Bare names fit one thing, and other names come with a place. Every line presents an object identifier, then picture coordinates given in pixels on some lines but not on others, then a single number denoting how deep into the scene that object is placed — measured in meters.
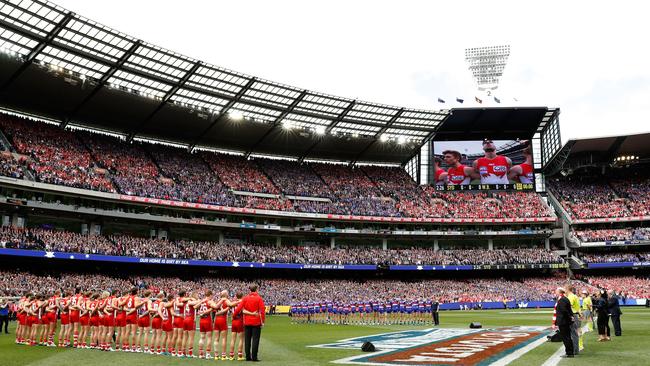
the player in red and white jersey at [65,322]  18.19
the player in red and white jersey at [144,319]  15.51
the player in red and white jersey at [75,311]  17.50
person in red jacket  13.23
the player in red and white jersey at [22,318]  19.22
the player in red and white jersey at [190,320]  14.27
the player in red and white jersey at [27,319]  18.98
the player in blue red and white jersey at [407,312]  34.50
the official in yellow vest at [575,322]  14.55
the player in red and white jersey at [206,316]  13.61
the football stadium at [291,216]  16.88
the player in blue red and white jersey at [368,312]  35.59
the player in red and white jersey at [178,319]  14.47
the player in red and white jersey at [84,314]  17.35
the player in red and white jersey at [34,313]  18.70
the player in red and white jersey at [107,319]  16.55
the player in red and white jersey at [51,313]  18.45
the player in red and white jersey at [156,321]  14.98
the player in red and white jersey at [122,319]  16.23
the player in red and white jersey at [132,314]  15.90
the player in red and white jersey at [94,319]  16.92
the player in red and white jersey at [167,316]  14.64
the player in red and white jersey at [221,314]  13.49
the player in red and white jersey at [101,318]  16.68
